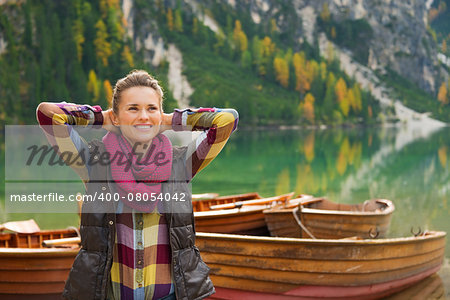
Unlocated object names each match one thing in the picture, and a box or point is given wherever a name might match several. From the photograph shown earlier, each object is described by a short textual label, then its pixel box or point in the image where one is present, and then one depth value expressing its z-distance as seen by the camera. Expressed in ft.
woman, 8.04
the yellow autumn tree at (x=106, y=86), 274.85
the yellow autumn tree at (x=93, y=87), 269.03
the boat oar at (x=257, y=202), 31.63
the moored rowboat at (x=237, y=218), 28.40
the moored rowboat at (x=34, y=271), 20.92
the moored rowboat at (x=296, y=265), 21.58
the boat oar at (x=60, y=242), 22.94
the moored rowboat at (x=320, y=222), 27.17
